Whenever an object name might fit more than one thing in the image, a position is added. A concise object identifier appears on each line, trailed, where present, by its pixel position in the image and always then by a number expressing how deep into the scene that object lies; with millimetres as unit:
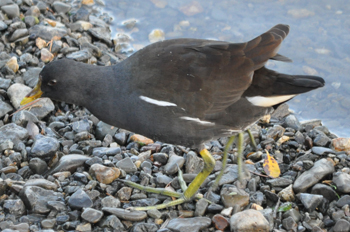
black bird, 7855
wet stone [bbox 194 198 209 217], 7981
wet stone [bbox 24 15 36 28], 13370
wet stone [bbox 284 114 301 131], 10711
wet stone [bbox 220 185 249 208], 8070
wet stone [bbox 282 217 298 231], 7469
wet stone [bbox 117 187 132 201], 8273
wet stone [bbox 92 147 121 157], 9250
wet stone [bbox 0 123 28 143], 9273
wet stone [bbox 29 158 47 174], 8625
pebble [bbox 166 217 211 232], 7427
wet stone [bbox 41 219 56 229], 7262
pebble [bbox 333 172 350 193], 8078
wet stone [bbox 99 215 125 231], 7397
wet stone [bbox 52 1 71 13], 15156
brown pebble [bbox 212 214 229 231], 7473
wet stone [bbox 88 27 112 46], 14305
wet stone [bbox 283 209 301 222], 7645
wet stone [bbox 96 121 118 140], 10109
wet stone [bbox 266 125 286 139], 10187
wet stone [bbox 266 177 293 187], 8547
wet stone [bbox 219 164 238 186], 8750
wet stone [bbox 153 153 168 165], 9359
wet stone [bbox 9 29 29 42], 12516
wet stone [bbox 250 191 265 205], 8164
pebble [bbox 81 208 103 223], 7344
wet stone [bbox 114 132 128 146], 9953
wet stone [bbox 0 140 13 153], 9008
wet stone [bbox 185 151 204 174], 9297
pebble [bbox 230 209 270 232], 7238
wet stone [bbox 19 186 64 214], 7559
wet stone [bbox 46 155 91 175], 8633
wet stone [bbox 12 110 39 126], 9984
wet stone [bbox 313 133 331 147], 9922
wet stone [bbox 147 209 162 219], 7844
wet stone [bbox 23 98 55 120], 10382
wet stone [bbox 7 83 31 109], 10445
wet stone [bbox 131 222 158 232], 7405
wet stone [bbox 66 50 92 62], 12078
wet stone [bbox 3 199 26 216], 7469
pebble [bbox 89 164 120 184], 8437
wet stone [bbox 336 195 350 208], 7824
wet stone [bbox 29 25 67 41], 12880
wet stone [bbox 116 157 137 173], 8906
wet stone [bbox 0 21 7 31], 12593
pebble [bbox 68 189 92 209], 7656
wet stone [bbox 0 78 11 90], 10812
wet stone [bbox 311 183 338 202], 8023
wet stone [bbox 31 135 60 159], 8883
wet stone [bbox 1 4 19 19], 13523
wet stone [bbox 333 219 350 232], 7238
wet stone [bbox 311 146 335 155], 9406
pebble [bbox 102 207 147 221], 7586
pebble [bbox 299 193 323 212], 7770
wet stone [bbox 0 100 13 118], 10102
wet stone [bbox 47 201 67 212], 7566
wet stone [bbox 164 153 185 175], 9102
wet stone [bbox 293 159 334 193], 8305
